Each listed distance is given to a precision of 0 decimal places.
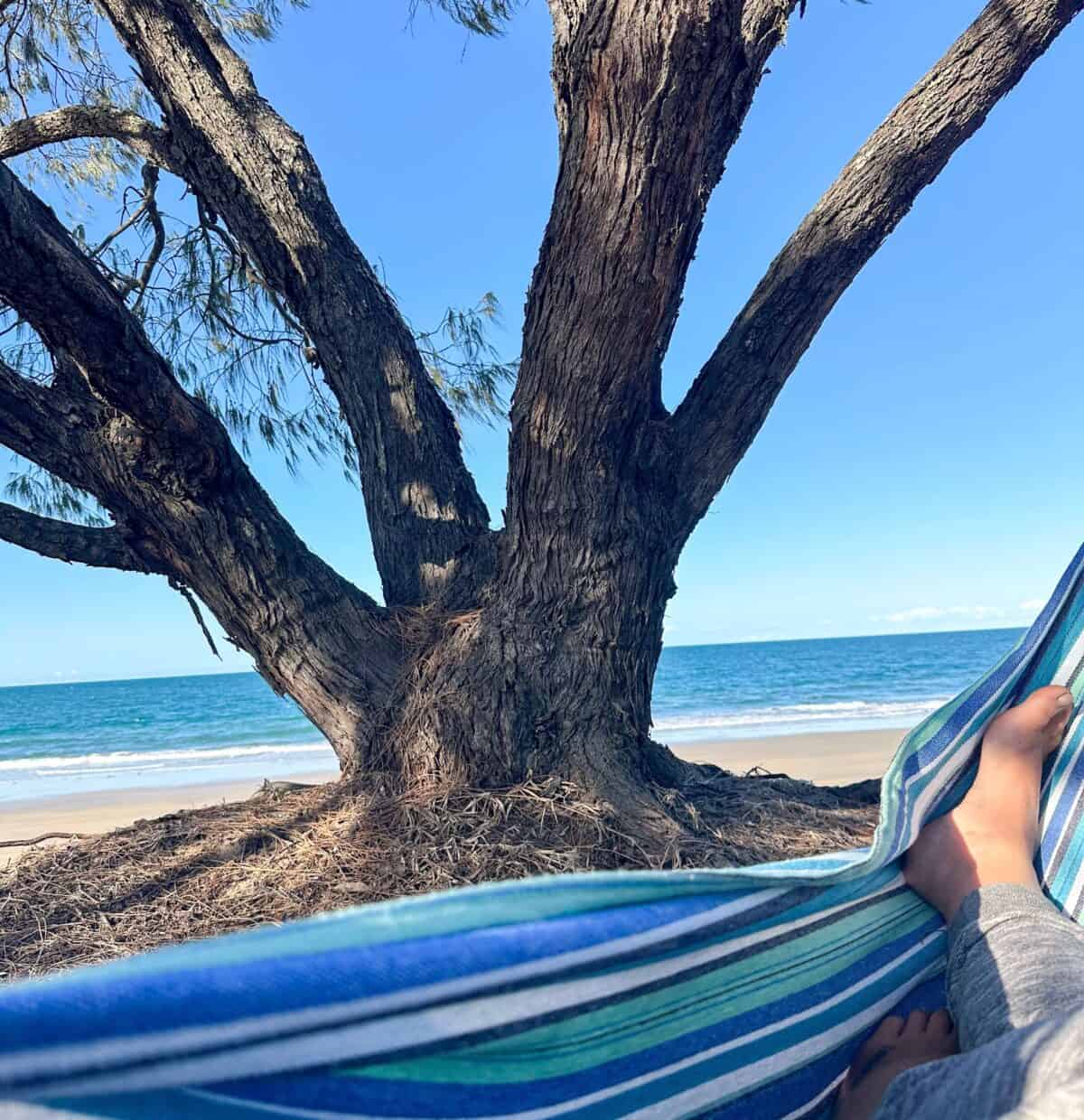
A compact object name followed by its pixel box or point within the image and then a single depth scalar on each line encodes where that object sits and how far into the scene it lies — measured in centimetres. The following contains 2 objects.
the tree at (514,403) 161
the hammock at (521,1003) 47
